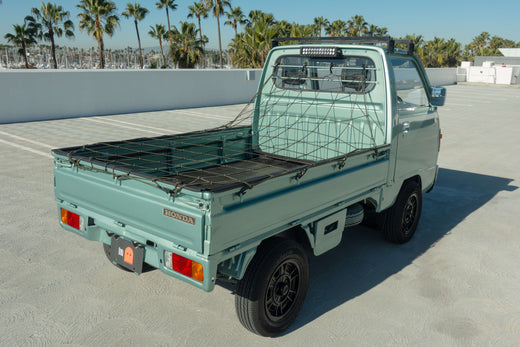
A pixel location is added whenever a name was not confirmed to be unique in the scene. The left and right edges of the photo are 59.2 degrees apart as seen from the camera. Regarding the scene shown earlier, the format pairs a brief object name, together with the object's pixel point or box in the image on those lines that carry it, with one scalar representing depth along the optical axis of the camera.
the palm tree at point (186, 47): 43.41
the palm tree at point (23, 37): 45.19
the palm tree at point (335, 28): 68.62
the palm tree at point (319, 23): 67.44
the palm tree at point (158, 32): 55.96
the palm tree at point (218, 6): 47.72
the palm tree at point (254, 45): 27.62
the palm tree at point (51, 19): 43.97
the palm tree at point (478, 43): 90.00
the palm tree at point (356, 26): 70.44
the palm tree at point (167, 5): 56.06
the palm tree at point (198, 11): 52.83
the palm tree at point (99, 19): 39.31
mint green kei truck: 2.96
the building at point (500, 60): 55.30
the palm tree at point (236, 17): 52.91
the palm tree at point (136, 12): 55.62
